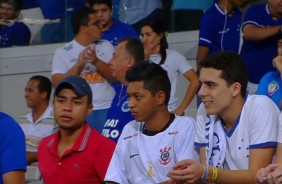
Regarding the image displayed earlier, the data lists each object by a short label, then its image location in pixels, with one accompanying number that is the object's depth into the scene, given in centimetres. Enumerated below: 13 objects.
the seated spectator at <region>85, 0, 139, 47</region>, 1466
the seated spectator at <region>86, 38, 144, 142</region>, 1186
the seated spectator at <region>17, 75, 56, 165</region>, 1449
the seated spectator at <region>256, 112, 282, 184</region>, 812
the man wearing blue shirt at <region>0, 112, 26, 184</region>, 859
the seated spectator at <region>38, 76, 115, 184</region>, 1002
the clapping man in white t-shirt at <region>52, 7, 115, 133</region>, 1391
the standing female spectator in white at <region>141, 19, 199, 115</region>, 1440
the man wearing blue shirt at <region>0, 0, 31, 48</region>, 1611
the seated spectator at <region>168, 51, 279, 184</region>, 884
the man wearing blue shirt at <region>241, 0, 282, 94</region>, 1347
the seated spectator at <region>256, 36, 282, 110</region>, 1101
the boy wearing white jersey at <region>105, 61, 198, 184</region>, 964
